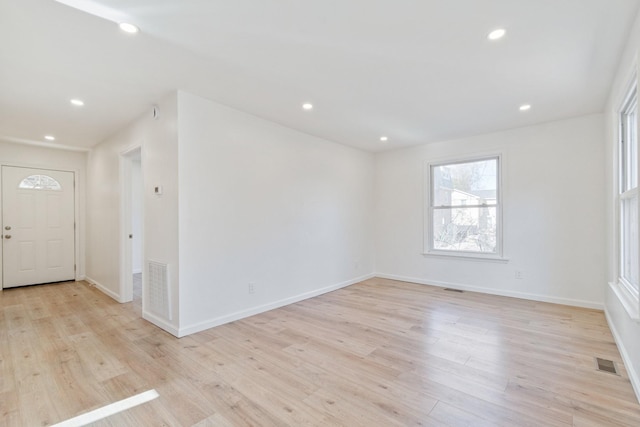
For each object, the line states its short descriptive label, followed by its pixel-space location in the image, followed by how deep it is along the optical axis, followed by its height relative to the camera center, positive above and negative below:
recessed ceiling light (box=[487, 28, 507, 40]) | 2.08 +1.26
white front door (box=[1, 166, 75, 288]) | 5.05 -0.23
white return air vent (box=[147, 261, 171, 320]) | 3.18 -0.87
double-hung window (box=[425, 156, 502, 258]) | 4.66 +0.04
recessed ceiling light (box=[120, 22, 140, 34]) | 2.00 +1.26
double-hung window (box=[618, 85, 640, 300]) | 2.38 +0.11
